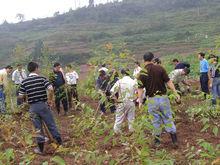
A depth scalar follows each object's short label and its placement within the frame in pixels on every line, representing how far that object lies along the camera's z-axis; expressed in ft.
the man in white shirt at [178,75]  23.49
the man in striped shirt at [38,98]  14.51
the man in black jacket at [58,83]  24.24
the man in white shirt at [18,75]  26.28
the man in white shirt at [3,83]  24.31
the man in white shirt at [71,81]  25.58
